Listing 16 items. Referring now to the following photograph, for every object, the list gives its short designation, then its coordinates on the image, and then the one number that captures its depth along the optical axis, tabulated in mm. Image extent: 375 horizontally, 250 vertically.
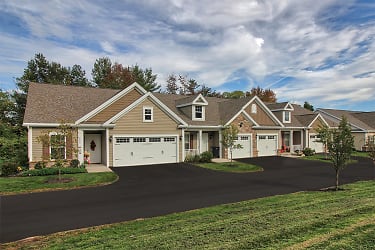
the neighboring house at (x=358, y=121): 36812
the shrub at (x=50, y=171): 15609
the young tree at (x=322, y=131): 21212
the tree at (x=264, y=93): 55562
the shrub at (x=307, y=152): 29578
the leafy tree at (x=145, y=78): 44688
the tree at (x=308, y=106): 63531
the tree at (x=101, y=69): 44969
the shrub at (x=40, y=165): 17406
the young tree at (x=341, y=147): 12238
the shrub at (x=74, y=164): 18125
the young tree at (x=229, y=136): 20797
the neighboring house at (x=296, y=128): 31706
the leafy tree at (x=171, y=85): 50250
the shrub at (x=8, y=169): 15641
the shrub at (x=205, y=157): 22281
